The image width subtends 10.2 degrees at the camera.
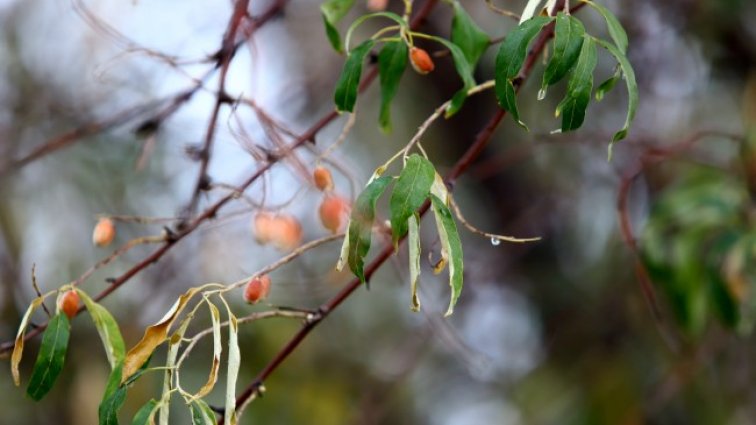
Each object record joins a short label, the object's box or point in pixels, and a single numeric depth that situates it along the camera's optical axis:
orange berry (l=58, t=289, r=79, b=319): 1.98
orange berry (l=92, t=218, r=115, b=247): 2.07
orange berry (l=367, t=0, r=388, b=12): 2.13
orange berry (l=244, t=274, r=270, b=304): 1.96
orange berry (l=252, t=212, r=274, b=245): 2.07
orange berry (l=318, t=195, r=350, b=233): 2.04
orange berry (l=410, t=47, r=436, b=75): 1.99
